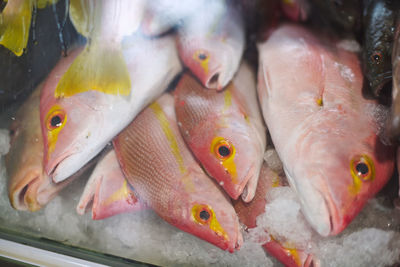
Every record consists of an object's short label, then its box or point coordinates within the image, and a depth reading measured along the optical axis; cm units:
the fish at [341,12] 65
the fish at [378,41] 65
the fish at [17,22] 71
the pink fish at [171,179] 66
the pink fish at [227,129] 67
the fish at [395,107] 59
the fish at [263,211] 65
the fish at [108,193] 69
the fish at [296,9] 65
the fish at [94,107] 68
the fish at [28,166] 70
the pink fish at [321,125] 63
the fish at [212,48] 68
